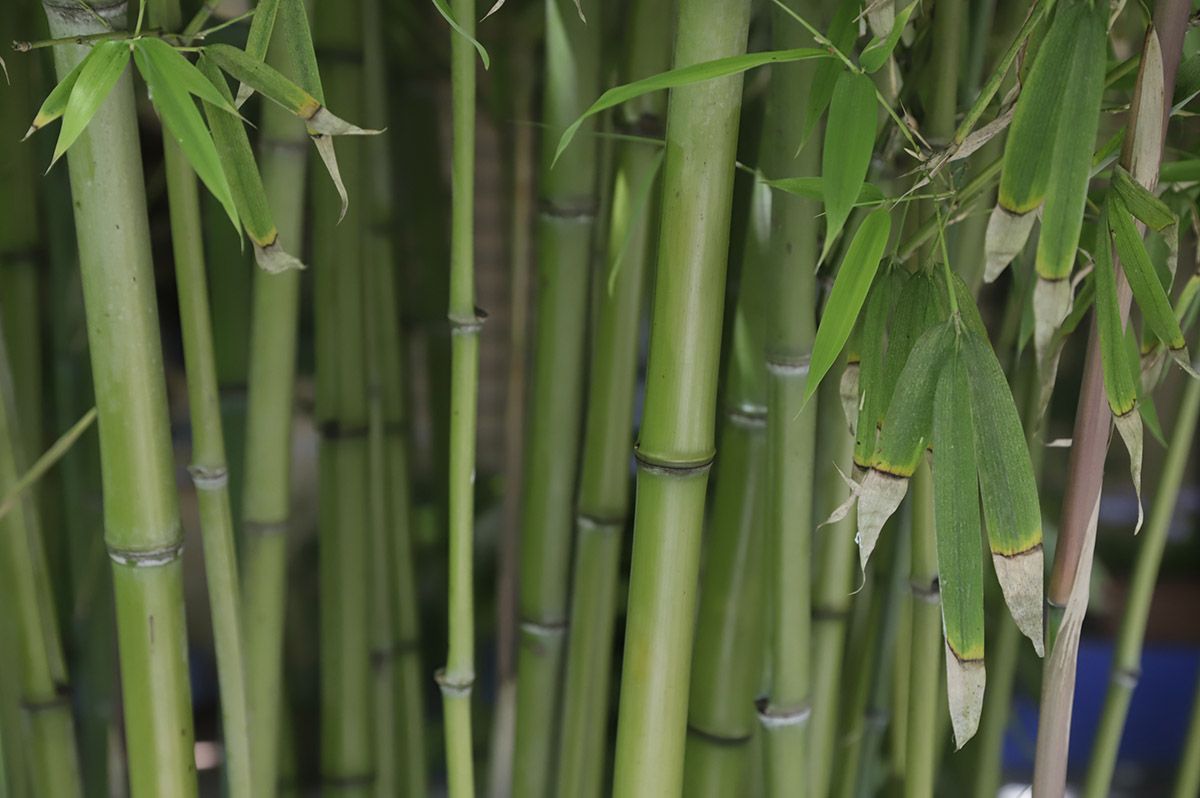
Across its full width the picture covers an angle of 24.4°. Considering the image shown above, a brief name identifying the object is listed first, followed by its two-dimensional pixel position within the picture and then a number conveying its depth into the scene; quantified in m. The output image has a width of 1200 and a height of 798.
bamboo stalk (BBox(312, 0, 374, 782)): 1.29
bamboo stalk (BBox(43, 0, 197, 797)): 1.09
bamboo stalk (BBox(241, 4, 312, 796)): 1.18
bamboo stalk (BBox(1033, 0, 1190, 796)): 1.05
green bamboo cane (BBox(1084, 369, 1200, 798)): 1.27
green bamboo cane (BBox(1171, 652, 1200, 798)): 1.37
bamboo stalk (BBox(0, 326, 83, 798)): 1.21
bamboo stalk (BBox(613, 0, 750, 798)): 1.07
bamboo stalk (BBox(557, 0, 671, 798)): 1.19
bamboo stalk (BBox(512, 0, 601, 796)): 1.21
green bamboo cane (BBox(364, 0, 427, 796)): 1.33
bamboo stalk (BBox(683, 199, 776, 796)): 1.23
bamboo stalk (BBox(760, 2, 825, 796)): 1.14
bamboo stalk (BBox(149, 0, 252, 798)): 1.13
